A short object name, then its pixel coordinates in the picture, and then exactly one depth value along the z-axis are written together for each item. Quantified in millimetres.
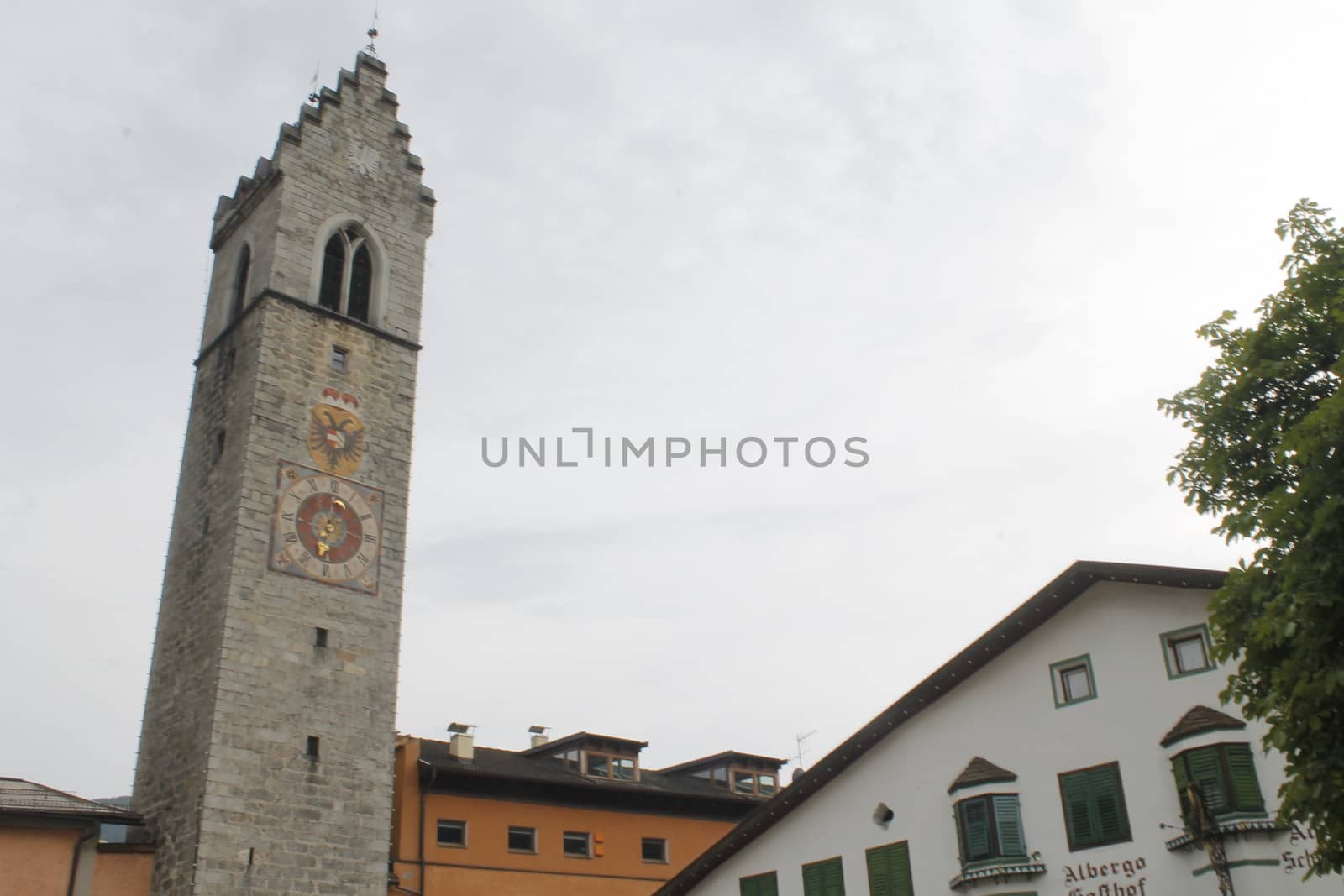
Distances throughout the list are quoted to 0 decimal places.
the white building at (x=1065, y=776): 19578
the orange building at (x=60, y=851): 25641
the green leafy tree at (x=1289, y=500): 12977
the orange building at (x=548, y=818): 35125
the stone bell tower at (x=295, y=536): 28062
